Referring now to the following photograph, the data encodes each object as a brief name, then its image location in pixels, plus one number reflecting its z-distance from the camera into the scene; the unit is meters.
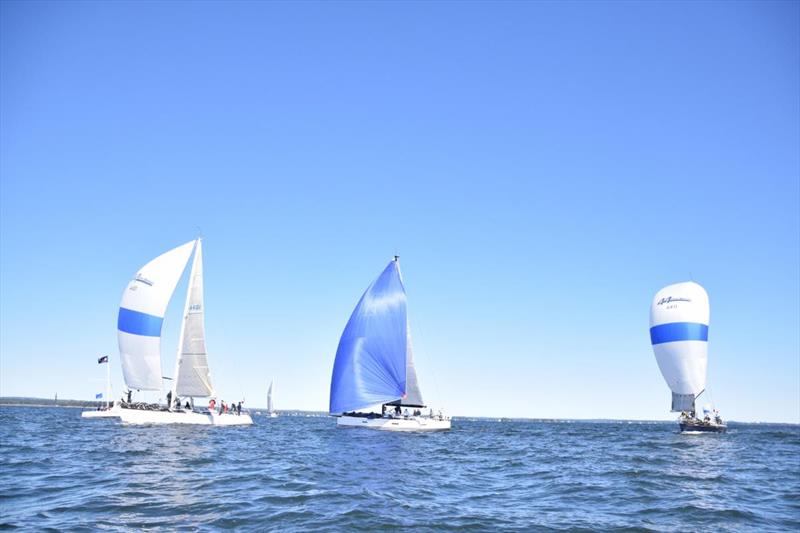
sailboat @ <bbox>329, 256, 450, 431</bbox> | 57.12
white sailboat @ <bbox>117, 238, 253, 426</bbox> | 55.62
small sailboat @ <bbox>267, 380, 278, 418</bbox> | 135.25
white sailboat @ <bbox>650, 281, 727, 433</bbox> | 72.88
